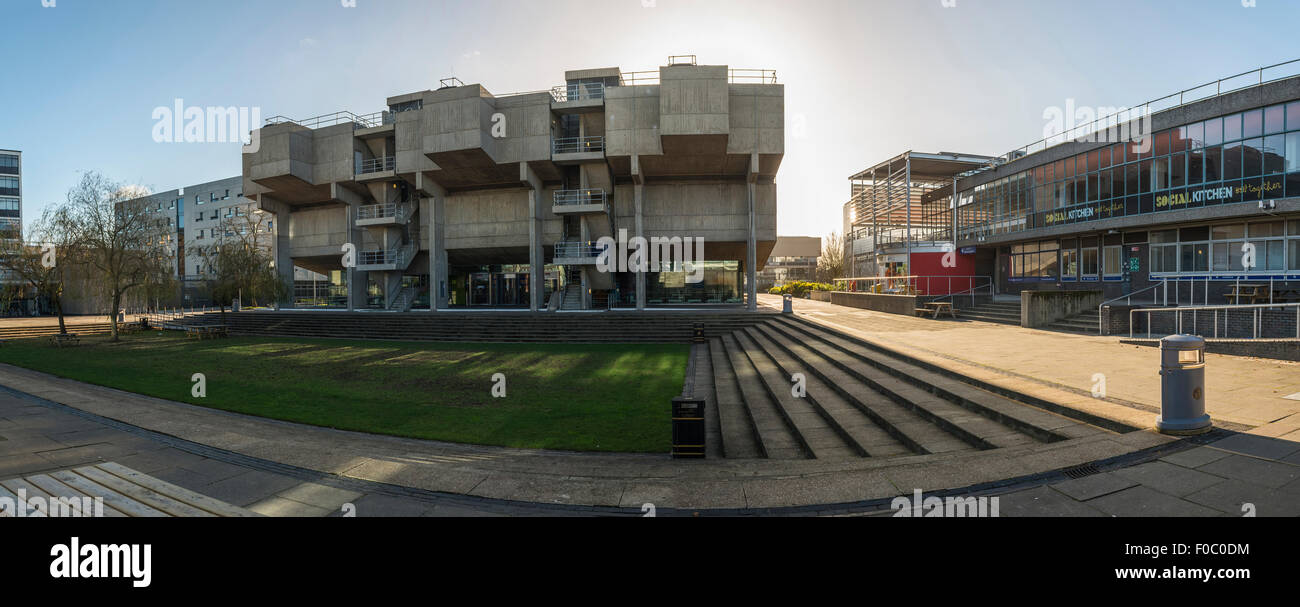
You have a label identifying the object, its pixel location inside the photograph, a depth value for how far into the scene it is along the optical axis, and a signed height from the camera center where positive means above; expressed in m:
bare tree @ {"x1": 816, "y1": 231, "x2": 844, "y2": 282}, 54.51 +3.85
